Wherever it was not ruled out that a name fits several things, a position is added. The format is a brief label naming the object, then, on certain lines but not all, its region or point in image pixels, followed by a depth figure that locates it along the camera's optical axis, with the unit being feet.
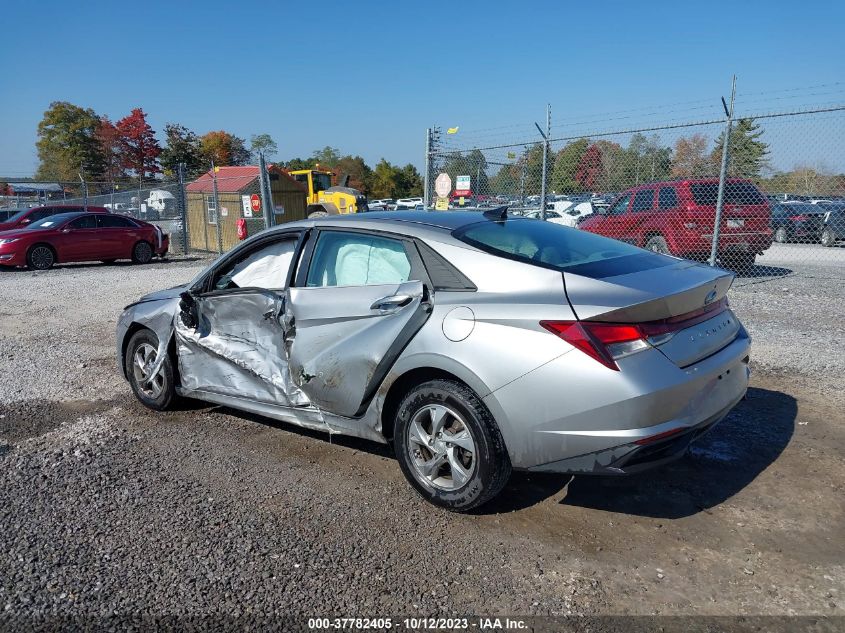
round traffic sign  41.27
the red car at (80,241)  51.85
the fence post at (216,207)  56.25
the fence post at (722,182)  28.89
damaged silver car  9.72
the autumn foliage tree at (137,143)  207.21
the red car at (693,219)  33.99
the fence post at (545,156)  34.42
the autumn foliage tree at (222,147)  233.41
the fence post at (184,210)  63.80
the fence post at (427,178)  40.42
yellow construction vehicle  77.05
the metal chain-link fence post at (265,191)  36.63
